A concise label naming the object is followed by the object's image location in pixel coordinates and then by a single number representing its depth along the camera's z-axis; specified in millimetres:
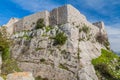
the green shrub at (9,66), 10440
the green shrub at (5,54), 11017
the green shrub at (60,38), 13252
